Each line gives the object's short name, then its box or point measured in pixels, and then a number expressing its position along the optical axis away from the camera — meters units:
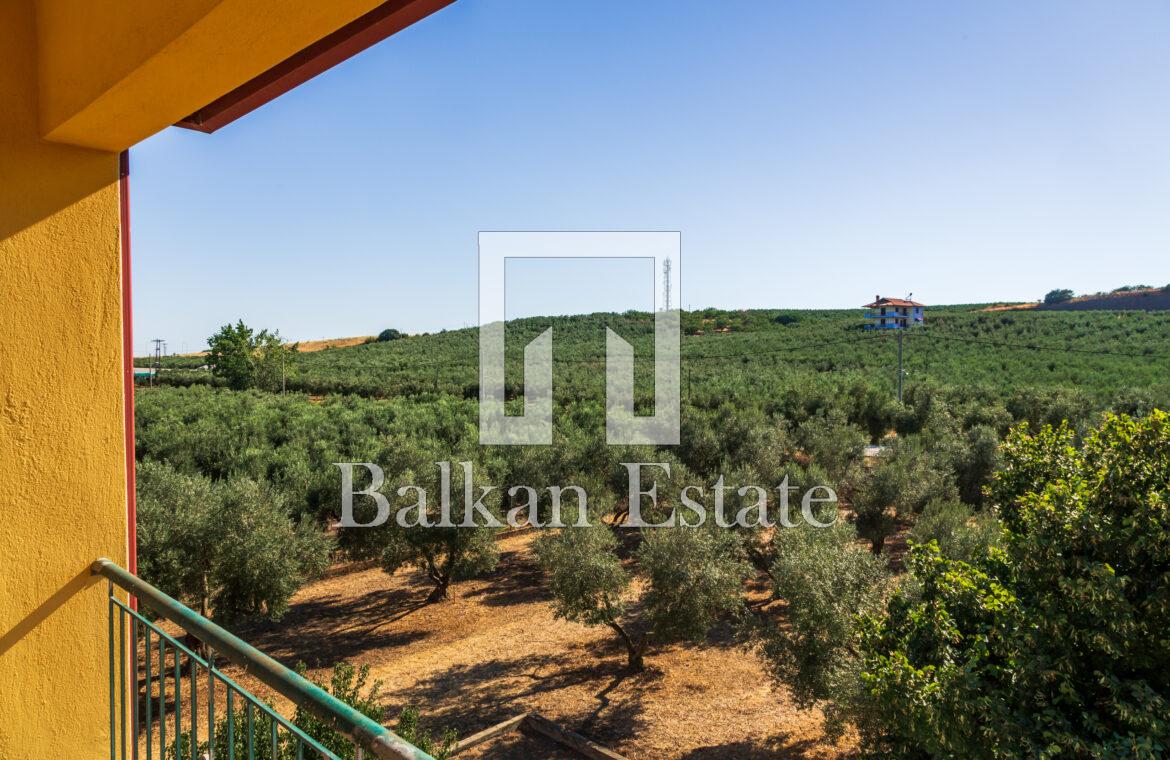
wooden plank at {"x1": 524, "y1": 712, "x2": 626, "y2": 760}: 8.84
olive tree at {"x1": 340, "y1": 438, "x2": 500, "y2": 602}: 14.12
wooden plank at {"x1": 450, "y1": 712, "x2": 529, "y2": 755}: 8.98
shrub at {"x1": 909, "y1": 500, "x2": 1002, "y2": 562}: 11.15
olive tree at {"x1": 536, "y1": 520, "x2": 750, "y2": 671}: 11.18
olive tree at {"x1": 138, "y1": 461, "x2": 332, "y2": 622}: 11.16
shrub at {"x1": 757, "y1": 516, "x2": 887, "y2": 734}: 8.80
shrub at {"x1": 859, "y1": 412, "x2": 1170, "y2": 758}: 4.95
